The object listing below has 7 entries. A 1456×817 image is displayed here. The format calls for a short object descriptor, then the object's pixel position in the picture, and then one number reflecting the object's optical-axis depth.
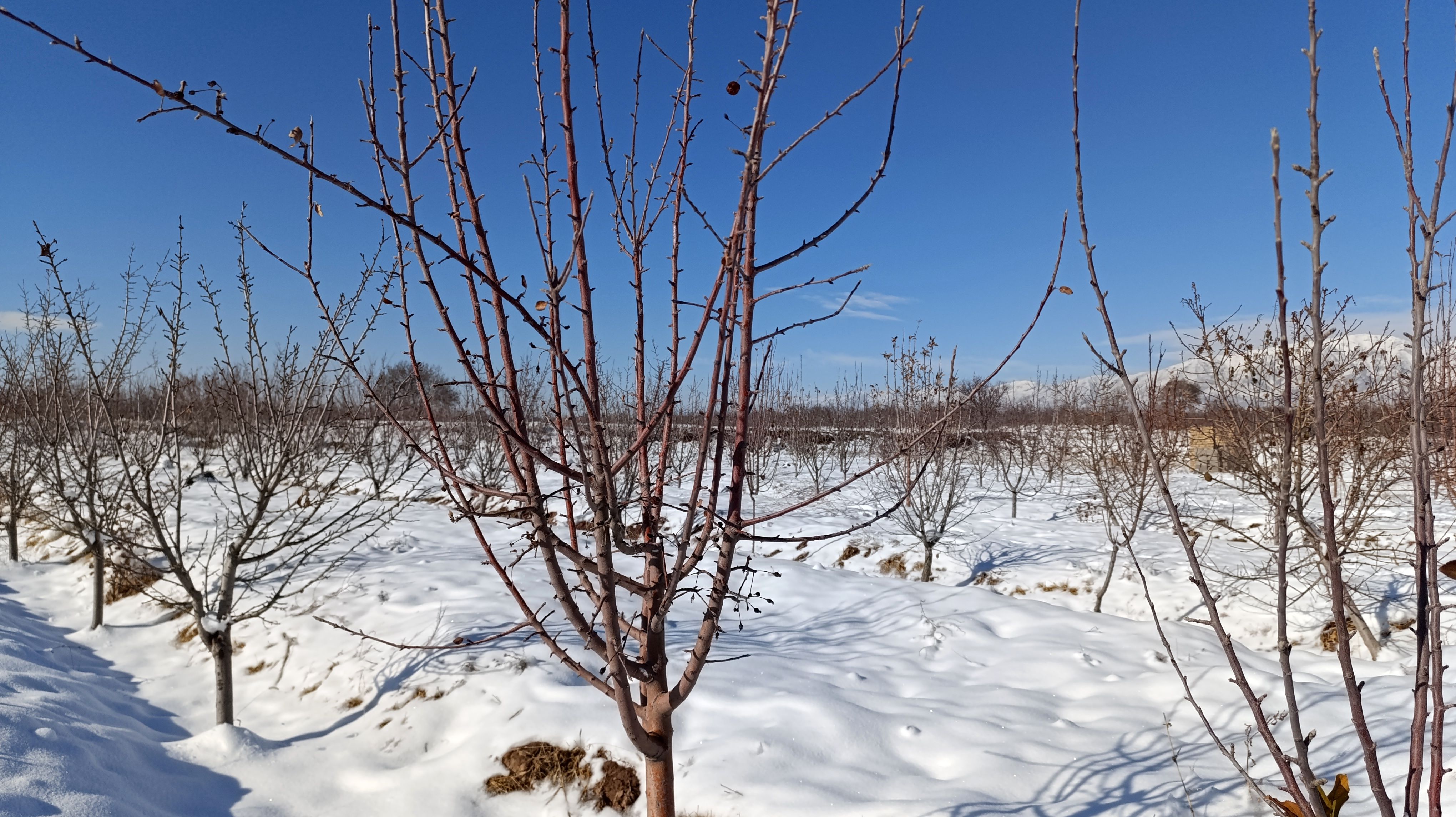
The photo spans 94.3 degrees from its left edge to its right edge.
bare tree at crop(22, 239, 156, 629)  4.28
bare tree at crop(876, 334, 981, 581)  6.63
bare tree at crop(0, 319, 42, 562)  6.59
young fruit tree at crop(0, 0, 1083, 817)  1.20
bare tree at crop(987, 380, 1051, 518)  10.79
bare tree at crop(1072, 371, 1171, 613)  6.04
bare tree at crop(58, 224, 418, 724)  3.73
